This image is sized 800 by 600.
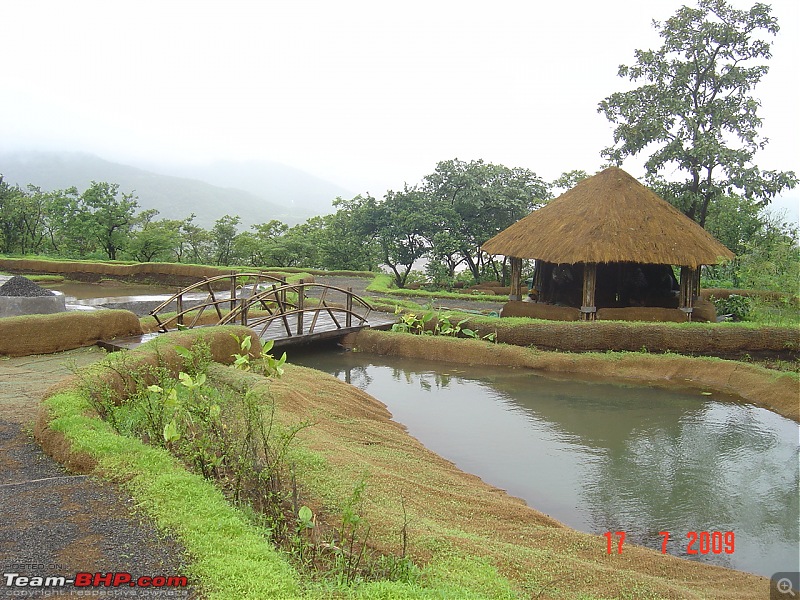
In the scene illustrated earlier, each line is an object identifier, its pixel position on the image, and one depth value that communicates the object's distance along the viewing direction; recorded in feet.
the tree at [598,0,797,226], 69.00
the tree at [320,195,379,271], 98.48
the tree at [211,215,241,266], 117.70
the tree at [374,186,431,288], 93.37
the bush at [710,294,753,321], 61.82
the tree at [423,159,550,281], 91.20
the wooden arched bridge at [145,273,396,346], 43.75
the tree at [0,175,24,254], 113.19
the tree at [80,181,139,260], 108.37
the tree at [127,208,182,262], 110.83
